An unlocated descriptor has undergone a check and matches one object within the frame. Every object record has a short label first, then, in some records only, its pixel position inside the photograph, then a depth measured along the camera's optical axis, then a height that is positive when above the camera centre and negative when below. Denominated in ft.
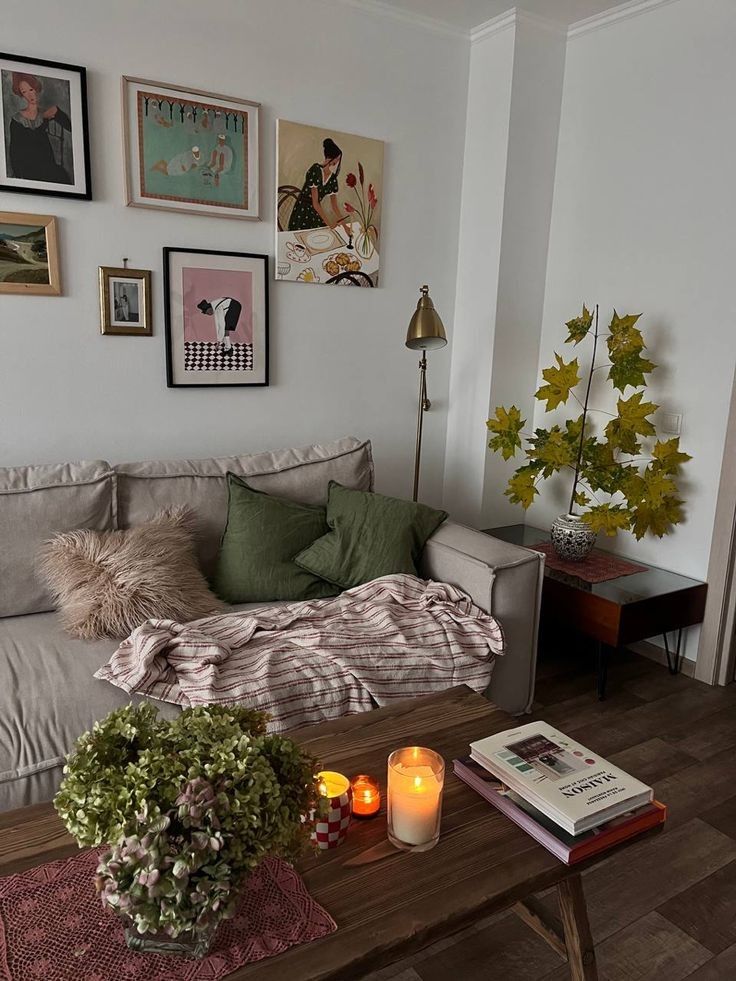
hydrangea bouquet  2.89 -1.87
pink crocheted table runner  3.34 -2.76
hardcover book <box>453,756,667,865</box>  4.15 -2.67
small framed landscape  8.31 +0.78
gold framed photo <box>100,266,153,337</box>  8.96 +0.34
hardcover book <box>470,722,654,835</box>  4.28 -2.55
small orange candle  4.45 -2.67
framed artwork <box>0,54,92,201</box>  8.09 +2.14
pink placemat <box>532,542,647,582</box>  9.66 -2.82
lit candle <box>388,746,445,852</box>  4.11 -2.49
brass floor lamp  9.83 +0.17
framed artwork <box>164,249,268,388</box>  9.43 +0.20
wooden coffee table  3.56 -2.78
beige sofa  5.89 -2.40
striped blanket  6.42 -2.86
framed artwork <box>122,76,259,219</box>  8.82 +2.17
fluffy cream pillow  7.12 -2.41
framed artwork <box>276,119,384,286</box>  9.91 +1.77
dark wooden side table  8.86 -3.04
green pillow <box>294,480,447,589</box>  8.54 -2.26
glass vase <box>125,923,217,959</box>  3.32 -2.65
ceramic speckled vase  9.83 -2.44
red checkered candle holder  4.16 -2.60
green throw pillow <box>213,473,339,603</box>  8.35 -2.38
